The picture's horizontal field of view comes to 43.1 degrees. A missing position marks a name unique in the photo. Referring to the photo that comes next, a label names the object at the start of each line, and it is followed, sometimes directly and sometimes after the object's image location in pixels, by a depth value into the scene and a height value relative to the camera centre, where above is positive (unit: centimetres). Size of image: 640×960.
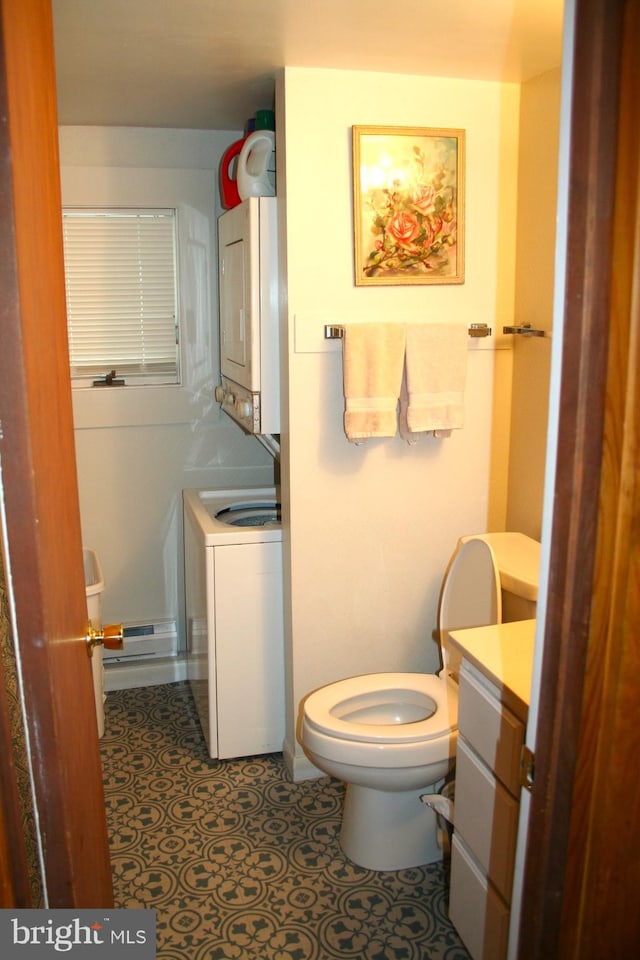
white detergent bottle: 264 +51
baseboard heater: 350 -135
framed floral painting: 250 +38
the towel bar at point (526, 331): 254 -2
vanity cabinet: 167 -105
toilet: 218 -111
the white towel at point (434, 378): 253 -17
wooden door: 90 -17
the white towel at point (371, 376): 248 -16
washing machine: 275 -105
